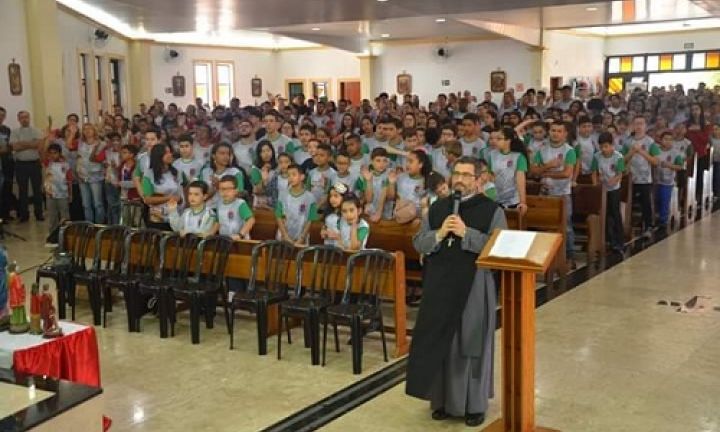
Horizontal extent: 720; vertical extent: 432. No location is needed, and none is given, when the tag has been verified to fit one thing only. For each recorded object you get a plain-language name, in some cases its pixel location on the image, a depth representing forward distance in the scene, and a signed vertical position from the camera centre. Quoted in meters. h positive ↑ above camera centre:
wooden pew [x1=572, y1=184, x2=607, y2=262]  9.30 -1.30
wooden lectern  4.27 -1.13
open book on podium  4.15 -0.77
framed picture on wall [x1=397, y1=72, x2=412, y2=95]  24.88 +0.64
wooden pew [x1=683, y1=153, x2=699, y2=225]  11.90 -1.43
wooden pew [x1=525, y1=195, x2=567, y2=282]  8.53 -1.22
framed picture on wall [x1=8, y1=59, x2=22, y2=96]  14.30 +0.58
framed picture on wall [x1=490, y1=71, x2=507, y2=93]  23.38 +0.60
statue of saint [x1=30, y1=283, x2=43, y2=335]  4.36 -1.08
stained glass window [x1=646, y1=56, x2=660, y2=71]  26.38 +1.17
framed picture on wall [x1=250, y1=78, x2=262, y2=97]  26.42 +0.64
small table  4.07 -1.25
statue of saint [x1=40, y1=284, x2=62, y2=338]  4.32 -1.09
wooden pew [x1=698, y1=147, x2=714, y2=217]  12.40 -1.58
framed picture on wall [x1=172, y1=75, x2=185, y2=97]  22.96 +0.63
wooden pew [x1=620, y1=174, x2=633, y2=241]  10.33 -1.29
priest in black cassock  4.69 -1.16
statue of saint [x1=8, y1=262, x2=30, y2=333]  4.36 -1.05
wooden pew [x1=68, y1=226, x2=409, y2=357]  6.18 -1.42
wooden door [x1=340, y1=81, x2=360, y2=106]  27.09 +0.49
